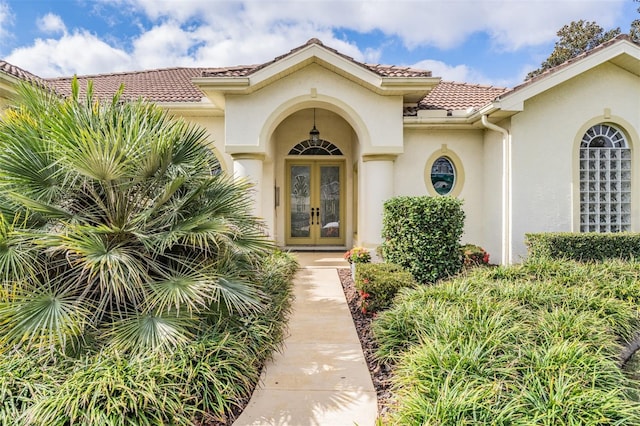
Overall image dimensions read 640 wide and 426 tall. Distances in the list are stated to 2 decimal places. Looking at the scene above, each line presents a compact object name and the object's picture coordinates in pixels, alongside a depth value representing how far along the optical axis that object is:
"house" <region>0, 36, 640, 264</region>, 10.27
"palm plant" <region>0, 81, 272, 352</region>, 4.12
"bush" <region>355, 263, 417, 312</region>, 6.97
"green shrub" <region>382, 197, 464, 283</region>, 8.73
